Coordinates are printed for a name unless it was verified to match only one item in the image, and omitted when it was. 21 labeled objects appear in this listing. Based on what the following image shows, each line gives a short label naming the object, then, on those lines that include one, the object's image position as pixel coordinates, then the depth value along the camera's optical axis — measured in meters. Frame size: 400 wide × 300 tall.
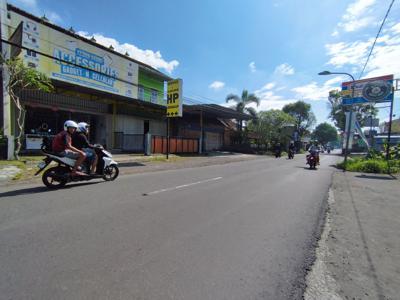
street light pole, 16.78
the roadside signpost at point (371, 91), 16.75
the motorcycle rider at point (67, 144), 6.84
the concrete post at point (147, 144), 18.42
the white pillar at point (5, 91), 11.51
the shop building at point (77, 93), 14.64
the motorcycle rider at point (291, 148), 28.01
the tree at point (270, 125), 37.94
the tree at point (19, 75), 11.05
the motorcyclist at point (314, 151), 16.19
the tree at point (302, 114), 62.94
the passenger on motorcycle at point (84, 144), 7.34
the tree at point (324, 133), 94.50
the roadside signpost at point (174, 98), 17.73
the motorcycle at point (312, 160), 16.16
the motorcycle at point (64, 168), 6.80
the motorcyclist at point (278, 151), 29.72
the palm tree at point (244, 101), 36.12
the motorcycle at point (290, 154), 27.94
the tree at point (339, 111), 50.61
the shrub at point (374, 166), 14.80
